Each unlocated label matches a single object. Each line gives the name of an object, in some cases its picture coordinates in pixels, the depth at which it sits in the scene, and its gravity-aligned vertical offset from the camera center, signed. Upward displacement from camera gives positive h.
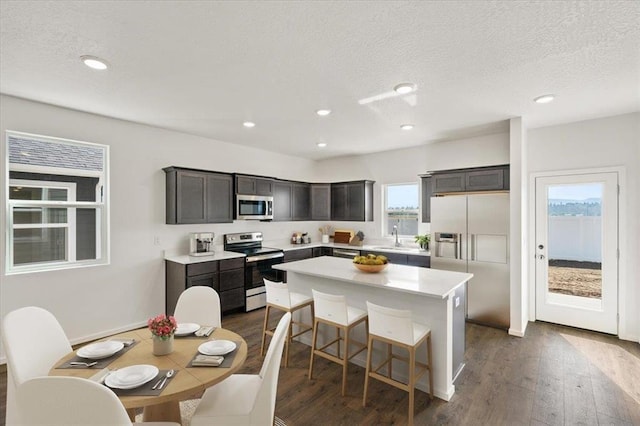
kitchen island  2.50 -0.79
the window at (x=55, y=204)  3.24 +0.10
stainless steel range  4.75 -0.80
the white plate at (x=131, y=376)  1.47 -0.83
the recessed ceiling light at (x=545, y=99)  3.06 +1.17
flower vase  1.81 -0.80
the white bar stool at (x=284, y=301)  3.03 -0.91
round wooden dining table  1.44 -0.85
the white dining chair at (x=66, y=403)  1.13 -0.72
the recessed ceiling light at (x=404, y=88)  2.77 +1.16
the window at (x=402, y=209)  5.62 +0.08
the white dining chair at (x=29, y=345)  1.71 -0.81
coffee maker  4.49 -0.46
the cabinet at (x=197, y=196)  4.21 +0.24
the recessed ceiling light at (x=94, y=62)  2.30 +1.17
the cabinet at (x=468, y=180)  4.23 +0.49
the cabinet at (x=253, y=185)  4.95 +0.47
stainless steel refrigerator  4.00 -0.48
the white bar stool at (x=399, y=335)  2.26 -0.96
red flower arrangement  1.80 -0.68
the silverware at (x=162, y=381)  1.49 -0.85
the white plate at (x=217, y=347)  1.83 -0.83
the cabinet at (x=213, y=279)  4.04 -0.93
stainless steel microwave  4.96 +0.10
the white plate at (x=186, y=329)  2.10 -0.82
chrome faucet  5.66 -0.36
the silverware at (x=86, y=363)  1.68 -0.84
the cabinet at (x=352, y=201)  5.90 +0.24
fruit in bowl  3.05 -0.52
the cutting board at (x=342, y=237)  6.29 -0.50
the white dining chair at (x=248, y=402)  1.60 -1.09
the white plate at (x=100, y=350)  1.77 -0.82
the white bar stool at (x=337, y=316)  2.61 -0.94
